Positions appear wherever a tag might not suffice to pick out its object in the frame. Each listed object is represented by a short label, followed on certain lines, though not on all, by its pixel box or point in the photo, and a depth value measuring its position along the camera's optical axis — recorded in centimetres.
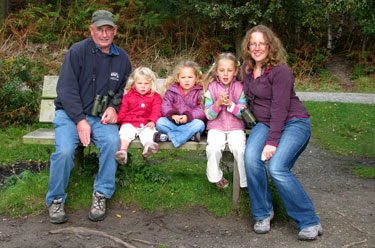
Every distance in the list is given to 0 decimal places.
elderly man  423
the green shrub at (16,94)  769
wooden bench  447
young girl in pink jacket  429
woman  393
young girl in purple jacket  452
